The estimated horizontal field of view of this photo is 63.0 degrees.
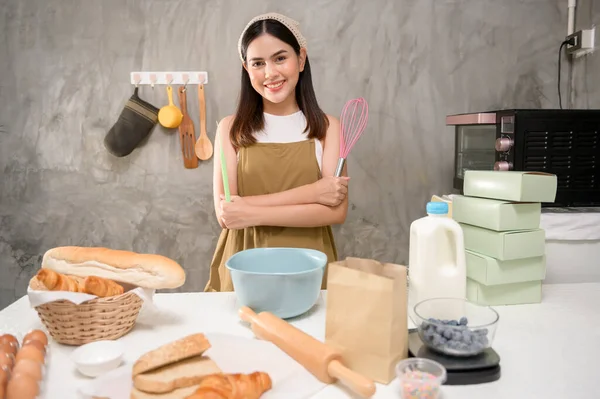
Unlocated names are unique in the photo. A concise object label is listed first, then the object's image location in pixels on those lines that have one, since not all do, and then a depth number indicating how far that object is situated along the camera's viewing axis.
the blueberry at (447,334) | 0.80
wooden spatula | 2.44
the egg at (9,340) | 0.83
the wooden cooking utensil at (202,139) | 2.43
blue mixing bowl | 0.97
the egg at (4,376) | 0.70
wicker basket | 0.88
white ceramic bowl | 0.78
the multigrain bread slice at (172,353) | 0.72
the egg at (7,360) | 0.74
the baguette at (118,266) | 0.96
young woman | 1.59
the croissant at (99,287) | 0.89
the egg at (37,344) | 0.82
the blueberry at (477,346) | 0.79
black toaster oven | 1.74
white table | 0.75
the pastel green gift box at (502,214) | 1.09
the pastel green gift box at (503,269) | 1.10
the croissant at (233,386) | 0.66
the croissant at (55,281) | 0.87
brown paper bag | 0.75
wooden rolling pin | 0.71
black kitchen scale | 0.76
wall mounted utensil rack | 2.43
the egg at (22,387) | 0.68
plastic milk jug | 0.98
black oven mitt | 2.41
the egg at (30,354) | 0.78
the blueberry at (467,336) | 0.79
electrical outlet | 2.36
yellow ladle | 2.40
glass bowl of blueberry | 0.79
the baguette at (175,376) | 0.69
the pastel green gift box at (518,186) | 1.08
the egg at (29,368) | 0.73
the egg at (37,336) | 0.85
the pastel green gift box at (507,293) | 1.13
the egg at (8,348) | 0.80
